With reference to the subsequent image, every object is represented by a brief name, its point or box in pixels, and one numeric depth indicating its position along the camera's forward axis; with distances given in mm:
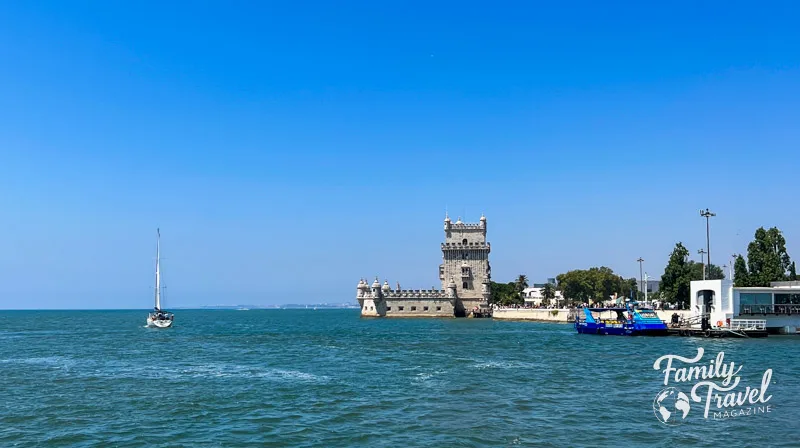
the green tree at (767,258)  87875
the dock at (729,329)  62750
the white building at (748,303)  66138
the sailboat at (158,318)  92338
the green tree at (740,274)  90438
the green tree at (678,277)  91062
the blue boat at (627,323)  67062
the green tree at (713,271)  141600
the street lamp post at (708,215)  72981
